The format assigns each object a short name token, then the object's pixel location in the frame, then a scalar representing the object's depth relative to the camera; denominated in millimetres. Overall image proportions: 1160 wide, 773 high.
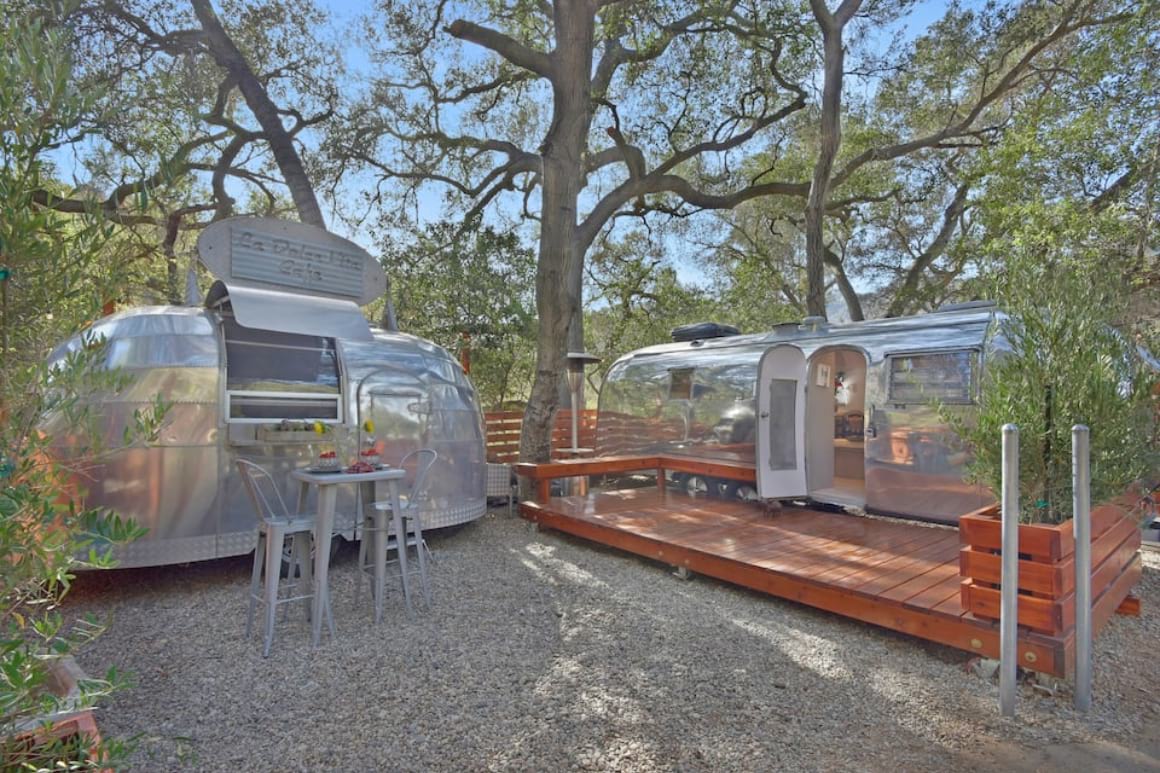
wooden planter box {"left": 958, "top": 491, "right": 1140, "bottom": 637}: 3271
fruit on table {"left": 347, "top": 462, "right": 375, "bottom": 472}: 4586
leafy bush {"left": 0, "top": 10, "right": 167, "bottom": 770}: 1434
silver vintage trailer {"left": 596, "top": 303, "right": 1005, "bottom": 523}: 6086
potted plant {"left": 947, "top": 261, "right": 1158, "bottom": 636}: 3354
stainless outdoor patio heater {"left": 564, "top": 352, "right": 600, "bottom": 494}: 9453
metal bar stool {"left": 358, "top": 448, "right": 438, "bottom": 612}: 4523
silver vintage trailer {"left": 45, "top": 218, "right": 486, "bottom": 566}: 4957
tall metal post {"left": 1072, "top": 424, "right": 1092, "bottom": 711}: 3146
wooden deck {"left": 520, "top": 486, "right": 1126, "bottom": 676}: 3760
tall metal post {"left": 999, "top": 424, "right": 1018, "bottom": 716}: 3148
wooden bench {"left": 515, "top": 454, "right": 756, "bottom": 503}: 7586
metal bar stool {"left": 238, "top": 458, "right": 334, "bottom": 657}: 3986
